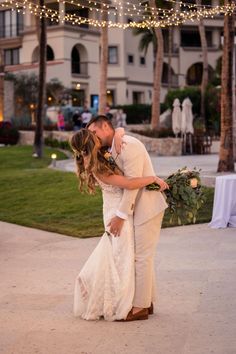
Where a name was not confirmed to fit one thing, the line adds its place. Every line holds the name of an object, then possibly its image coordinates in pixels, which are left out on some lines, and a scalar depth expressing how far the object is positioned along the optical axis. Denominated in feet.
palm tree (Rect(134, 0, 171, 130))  109.91
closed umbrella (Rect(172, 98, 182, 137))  89.76
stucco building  172.55
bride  19.86
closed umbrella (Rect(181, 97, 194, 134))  87.56
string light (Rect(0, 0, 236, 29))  54.39
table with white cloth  38.47
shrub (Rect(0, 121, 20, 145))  107.96
